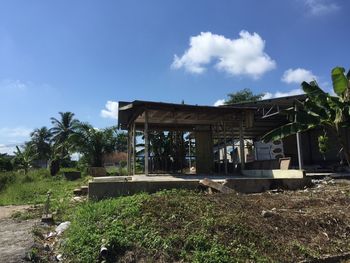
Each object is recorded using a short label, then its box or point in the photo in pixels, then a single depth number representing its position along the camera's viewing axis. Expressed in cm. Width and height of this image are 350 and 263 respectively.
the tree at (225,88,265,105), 4957
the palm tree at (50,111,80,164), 5567
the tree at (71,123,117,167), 3372
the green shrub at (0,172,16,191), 2322
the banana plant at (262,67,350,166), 1049
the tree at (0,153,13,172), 4497
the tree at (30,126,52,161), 6238
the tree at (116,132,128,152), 3691
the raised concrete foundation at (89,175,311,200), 1004
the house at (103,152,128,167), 6077
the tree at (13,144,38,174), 4341
